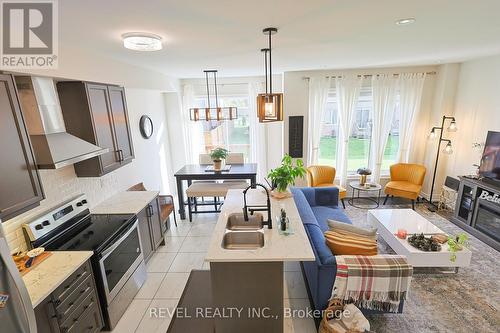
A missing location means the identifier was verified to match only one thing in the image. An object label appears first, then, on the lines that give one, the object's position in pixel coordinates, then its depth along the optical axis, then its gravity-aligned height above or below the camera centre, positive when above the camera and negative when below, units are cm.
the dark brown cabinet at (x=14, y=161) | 177 -29
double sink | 247 -123
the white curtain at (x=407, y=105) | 510 +3
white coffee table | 298 -172
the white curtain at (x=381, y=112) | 516 -9
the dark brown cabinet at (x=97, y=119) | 267 -1
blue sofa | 227 -148
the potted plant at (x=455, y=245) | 296 -167
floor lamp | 465 -67
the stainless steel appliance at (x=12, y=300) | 131 -96
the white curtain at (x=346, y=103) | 522 +11
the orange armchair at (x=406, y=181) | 490 -153
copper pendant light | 258 +5
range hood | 214 -7
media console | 371 -166
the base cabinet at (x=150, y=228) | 334 -157
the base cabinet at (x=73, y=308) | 176 -143
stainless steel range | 231 -117
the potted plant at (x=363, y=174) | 501 -129
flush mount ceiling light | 214 +65
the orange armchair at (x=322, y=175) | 523 -135
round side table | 502 -201
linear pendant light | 472 +0
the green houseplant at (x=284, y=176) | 309 -79
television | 386 -84
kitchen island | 209 -144
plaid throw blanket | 221 -150
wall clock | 464 -20
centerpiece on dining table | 485 -83
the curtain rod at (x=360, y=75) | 511 +67
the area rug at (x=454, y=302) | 245 -210
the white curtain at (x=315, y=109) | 528 +0
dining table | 472 -113
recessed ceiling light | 201 +69
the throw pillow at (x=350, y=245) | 244 -132
